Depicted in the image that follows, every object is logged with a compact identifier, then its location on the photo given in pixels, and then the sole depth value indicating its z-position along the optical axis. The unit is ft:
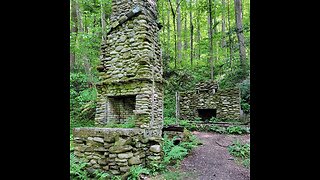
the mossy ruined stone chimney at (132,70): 24.89
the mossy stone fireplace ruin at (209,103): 41.55
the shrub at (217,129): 33.16
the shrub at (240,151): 21.08
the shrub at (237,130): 31.68
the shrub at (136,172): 15.12
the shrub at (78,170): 15.25
